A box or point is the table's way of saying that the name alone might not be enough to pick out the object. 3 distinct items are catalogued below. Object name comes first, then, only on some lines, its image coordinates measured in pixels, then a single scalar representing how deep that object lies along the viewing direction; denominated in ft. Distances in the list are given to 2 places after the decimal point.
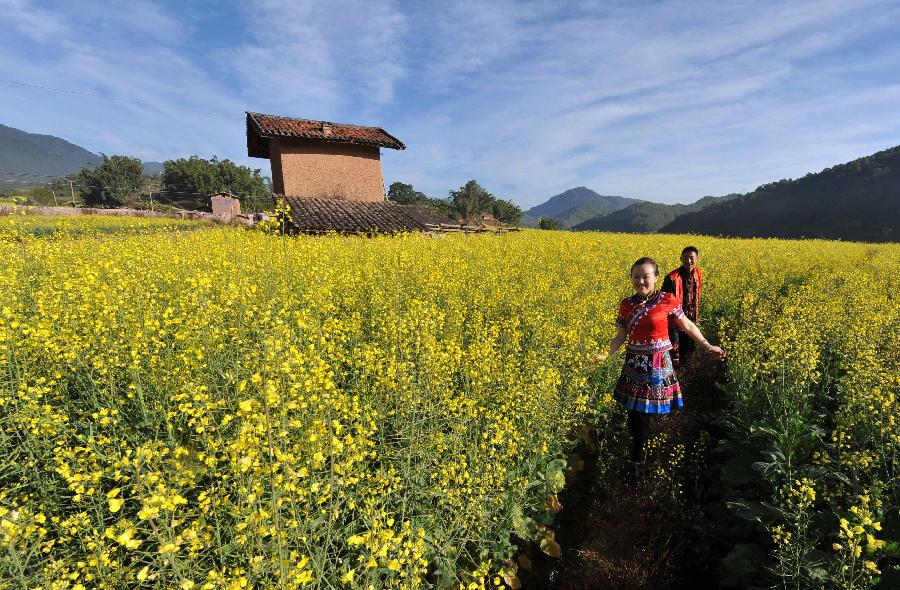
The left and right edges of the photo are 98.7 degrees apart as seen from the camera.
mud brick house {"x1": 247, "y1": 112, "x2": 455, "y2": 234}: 53.52
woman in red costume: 13.51
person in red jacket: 20.58
